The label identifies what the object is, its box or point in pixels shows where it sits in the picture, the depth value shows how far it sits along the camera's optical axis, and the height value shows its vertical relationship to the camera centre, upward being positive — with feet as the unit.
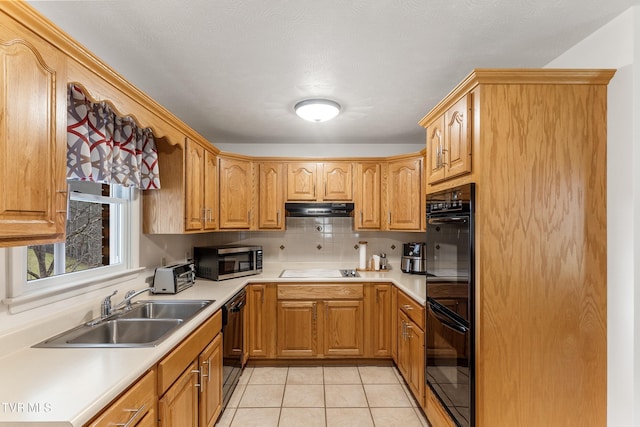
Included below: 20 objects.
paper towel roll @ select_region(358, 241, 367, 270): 12.09 -1.48
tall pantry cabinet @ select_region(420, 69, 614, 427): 5.12 -0.57
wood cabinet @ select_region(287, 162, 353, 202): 11.63 +1.23
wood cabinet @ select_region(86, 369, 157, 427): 3.53 -2.32
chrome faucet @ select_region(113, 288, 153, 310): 6.60 -1.84
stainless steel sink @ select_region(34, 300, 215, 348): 5.23 -2.11
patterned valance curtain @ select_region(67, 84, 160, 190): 5.37 +1.32
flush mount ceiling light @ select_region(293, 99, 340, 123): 8.02 +2.68
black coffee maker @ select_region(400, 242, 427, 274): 11.19 -1.47
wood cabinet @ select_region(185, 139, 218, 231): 8.63 +0.79
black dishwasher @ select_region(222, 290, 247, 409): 7.83 -3.34
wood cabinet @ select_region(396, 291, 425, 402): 7.77 -3.38
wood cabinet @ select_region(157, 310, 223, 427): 4.86 -2.90
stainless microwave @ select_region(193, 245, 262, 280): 10.19 -1.51
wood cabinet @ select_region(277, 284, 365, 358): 10.41 -3.38
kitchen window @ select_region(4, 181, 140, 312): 5.04 -0.76
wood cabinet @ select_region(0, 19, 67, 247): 3.45 +0.87
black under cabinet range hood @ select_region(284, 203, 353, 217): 11.41 +0.22
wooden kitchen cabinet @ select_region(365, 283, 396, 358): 10.43 -3.38
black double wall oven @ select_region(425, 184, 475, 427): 5.31 -1.58
